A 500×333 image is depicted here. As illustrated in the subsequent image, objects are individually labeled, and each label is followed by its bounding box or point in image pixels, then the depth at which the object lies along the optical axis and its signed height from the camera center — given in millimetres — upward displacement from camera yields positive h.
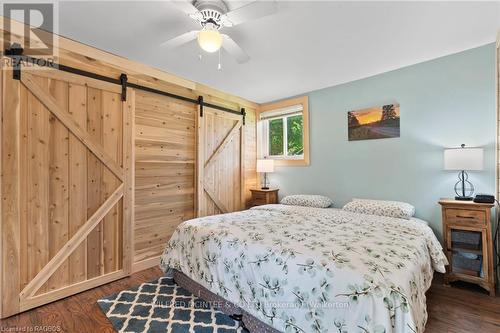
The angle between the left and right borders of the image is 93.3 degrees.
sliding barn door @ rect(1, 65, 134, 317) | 2059 -179
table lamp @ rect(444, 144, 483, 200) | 2342 +27
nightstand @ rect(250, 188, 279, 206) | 4180 -532
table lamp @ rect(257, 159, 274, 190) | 4277 +19
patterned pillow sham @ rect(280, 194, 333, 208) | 3504 -517
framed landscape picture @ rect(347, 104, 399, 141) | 3176 +621
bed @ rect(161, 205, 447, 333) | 1252 -673
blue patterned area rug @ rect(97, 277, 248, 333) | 1871 -1272
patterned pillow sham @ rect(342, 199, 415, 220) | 2694 -501
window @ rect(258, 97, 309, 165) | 4096 +666
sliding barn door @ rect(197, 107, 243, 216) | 3674 +86
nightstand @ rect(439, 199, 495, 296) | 2281 -782
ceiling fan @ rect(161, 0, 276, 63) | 1627 +1125
